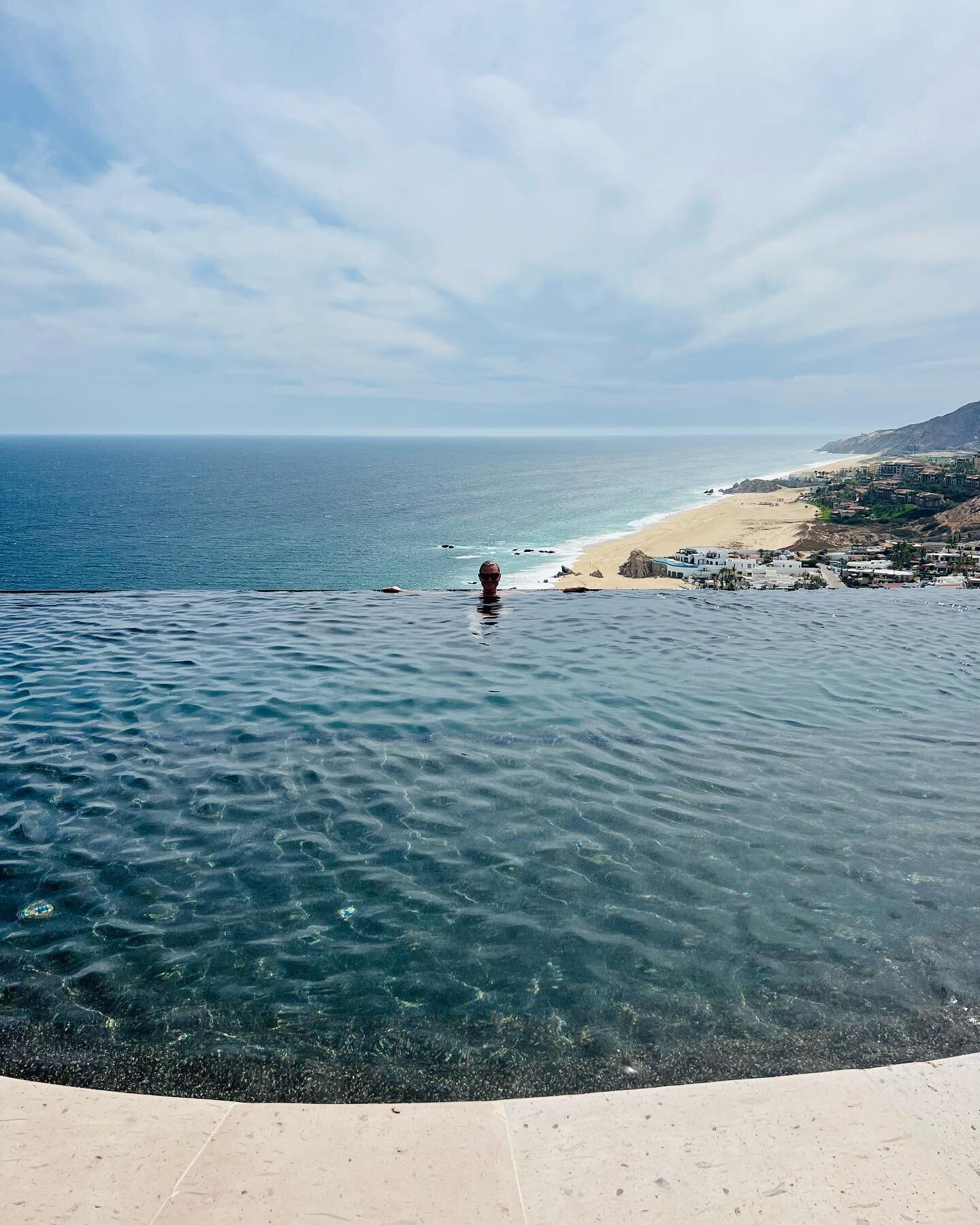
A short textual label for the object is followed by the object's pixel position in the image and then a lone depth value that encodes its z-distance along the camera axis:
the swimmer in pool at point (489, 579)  18.17
